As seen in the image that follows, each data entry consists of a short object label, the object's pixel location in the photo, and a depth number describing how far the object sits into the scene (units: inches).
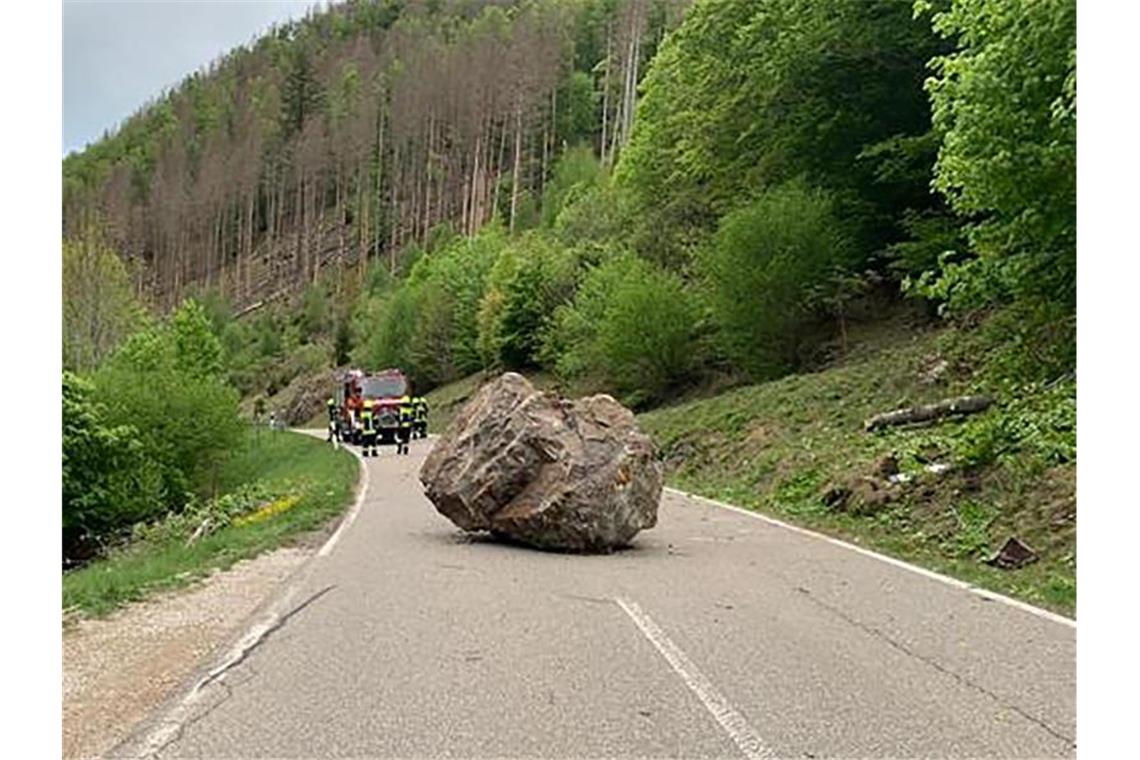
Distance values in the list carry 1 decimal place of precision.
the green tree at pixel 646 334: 1569.9
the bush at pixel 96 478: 1256.8
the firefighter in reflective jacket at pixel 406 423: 1701.6
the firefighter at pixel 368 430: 1668.3
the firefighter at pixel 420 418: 1908.5
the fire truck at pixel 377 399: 1763.0
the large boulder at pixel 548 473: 563.8
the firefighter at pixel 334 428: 1938.5
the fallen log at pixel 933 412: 820.0
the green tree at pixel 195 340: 2576.3
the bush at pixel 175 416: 1393.9
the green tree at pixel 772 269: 1321.4
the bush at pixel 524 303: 2391.7
